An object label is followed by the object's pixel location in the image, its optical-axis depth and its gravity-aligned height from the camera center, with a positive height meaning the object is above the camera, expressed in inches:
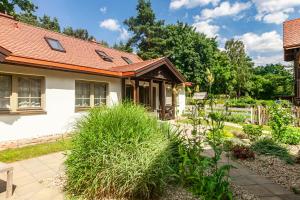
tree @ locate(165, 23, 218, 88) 816.0 +248.3
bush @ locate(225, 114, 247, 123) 409.5 -46.1
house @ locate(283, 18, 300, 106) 412.5 +138.5
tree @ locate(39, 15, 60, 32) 1195.4 +575.1
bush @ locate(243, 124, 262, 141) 236.0 -46.6
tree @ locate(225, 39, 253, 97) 1205.3 +272.1
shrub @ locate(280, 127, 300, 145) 218.7 -51.1
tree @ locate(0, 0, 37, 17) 444.8 +271.6
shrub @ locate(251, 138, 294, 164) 174.4 -57.9
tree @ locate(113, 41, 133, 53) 1058.9 +342.6
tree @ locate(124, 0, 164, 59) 987.5 +437.3
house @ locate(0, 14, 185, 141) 227.0 +36.9
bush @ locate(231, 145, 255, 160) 169.1 -55.8
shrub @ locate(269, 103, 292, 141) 228.4 -31.5
